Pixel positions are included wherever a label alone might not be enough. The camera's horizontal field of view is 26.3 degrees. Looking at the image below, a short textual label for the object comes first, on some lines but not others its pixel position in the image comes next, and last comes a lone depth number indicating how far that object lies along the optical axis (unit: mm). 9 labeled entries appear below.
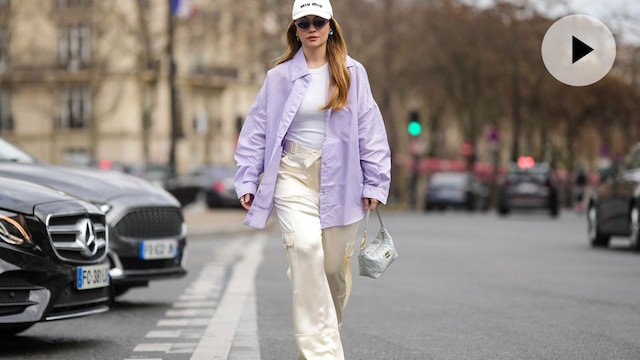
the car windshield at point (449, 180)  47844
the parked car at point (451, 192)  47531
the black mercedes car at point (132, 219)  11359
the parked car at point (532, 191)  41469
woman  6957
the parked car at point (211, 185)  39978
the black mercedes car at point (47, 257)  8266
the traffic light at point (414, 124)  45531
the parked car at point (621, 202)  20328
